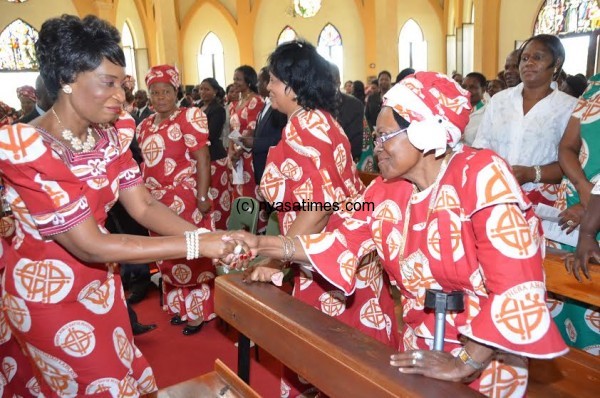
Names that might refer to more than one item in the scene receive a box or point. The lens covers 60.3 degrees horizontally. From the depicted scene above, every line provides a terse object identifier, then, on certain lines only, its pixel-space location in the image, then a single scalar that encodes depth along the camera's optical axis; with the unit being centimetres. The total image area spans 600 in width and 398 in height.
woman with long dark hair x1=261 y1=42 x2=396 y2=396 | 253
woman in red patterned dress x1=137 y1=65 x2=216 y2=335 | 392
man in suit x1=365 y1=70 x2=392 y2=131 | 836
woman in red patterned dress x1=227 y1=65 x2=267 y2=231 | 568
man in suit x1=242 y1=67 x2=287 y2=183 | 441
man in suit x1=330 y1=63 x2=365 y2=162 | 514
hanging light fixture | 1972
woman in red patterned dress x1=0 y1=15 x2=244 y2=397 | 178
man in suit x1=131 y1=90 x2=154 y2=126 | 912
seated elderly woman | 138
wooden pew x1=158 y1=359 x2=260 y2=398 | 209
